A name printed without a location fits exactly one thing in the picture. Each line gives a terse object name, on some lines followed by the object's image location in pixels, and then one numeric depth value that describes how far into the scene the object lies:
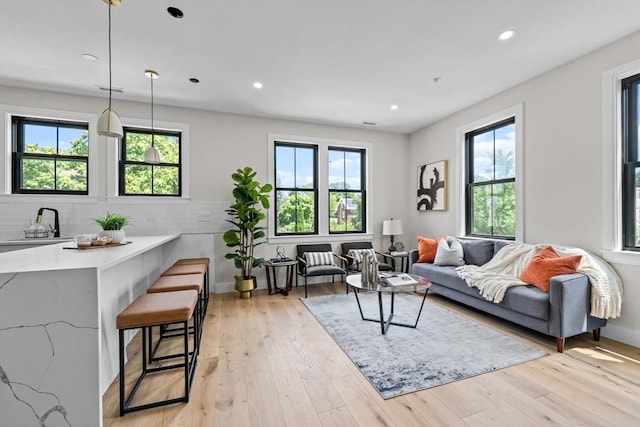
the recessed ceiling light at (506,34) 2.50
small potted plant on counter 2.42
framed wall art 4.76
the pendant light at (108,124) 2.36
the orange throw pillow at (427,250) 4.29
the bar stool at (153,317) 1.70
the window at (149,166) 4.08
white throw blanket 2.50
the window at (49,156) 3.65
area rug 2.07
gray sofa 2.40
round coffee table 2.71
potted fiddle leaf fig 4.04
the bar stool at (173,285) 2.32
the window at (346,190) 5.20
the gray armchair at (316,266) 4.19
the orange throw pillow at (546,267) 2.58
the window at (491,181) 3.78
